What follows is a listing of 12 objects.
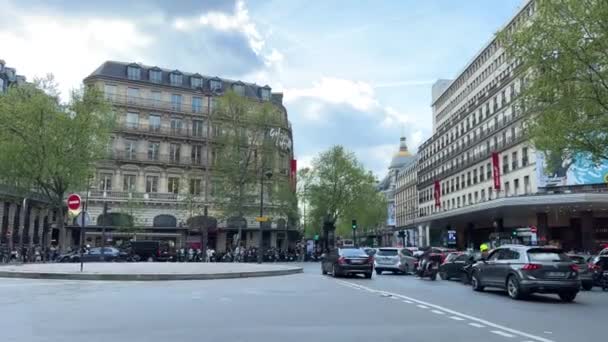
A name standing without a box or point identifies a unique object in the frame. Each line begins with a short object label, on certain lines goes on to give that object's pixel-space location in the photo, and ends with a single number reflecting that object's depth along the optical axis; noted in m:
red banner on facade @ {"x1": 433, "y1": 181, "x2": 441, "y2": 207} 85.36
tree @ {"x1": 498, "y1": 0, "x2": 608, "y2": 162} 21.86
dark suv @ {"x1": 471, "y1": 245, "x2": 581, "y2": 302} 15.97
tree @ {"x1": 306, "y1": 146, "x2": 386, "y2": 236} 70.50
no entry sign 23.16
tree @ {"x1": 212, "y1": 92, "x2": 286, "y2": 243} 56.31
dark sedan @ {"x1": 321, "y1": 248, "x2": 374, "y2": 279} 26.08
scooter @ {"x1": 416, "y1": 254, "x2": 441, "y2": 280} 26.19
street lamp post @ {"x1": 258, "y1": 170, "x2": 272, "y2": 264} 39.86
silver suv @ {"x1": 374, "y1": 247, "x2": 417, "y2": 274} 31.38
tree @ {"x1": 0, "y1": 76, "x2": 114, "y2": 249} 40.72
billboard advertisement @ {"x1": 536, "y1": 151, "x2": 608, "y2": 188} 50.49
